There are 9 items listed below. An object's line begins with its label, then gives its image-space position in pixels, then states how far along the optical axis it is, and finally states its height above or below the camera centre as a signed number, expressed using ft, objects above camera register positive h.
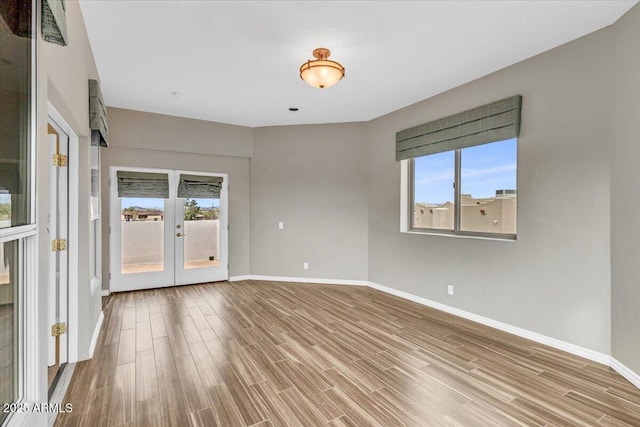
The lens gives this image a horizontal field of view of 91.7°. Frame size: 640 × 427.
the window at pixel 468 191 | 11.98 +0.97
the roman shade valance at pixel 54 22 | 4.83 +3.08
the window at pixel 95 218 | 11.35 -0.20
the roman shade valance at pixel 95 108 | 9.75 +3.33
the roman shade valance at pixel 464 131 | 11.25 +3.45
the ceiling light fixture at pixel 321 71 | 9.80 +4.53
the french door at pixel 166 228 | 16.62 -0.87
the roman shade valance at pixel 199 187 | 17.80 +1.54
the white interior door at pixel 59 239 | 8.44 -0.74
